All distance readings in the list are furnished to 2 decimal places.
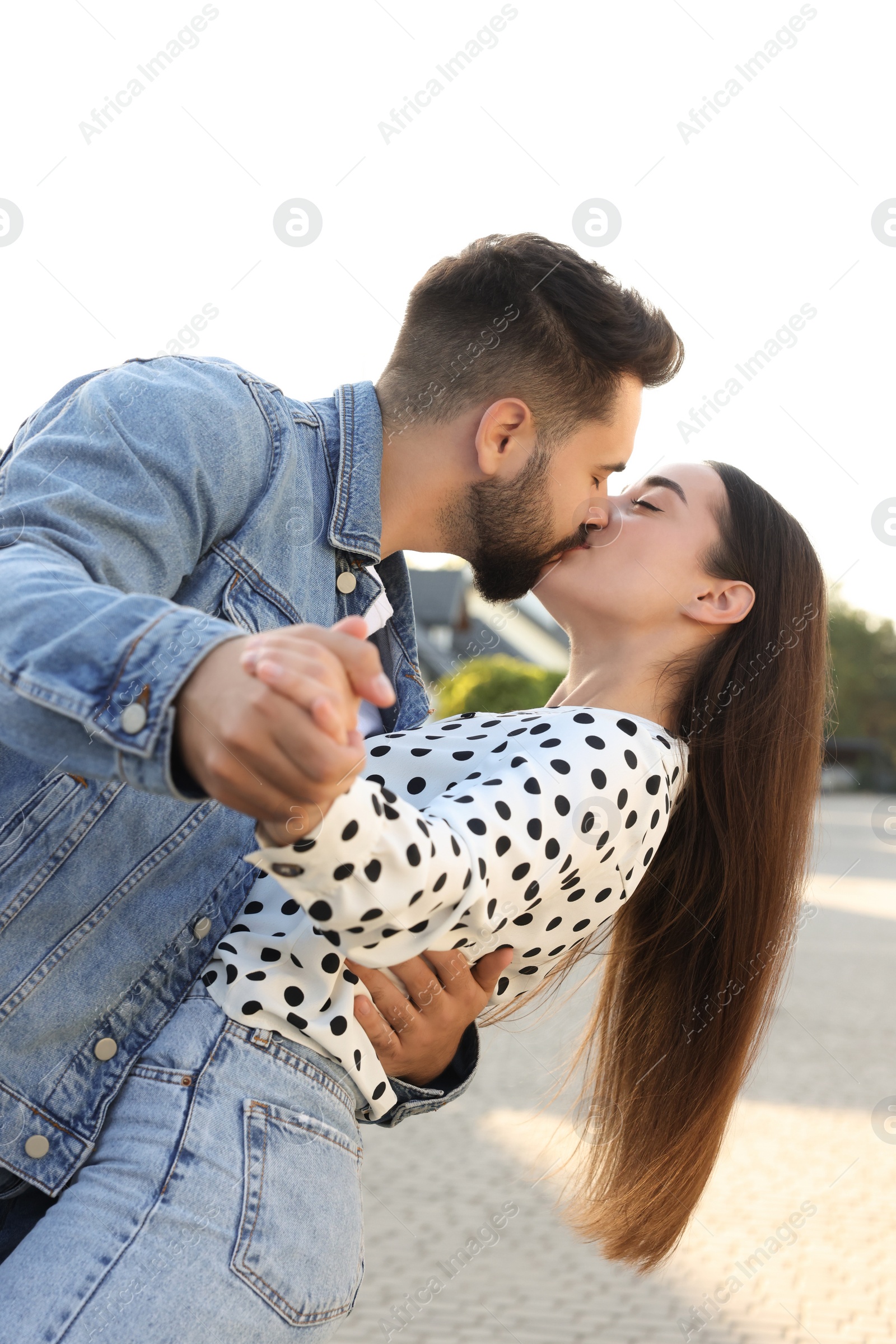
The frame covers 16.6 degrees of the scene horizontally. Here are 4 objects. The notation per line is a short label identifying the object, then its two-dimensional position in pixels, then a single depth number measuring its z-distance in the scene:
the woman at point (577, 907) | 1.99
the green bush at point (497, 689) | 22.28
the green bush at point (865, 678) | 70.81
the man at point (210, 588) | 1.86
